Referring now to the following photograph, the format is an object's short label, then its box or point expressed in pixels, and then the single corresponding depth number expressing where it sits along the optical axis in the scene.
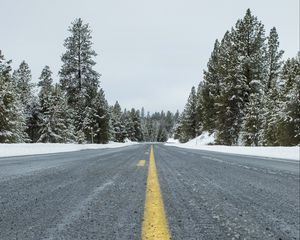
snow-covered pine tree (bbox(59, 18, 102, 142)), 37.06
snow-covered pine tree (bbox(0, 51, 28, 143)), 27.77
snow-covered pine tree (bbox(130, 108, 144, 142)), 99.69
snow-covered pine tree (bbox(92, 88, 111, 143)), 51.74
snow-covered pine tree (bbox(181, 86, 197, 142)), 67.06
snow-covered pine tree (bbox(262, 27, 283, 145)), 30.05
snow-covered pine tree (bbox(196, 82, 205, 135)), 47.92
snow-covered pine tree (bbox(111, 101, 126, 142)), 79.51
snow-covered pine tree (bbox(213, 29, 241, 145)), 35.44
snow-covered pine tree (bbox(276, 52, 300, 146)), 24.84
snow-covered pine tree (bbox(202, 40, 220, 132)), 47.31
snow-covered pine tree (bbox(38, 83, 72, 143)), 38.94
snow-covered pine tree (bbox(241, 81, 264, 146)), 32.86
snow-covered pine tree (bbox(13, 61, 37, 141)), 42.60
